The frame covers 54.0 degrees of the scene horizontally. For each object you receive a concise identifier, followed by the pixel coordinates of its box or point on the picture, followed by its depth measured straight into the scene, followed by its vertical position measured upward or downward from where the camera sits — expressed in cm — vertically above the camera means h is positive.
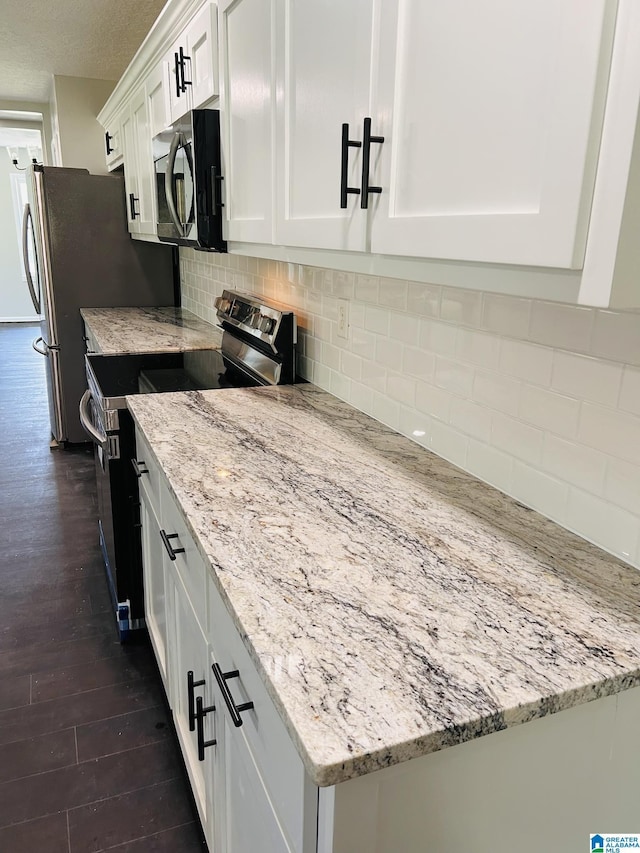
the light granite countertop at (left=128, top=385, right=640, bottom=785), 72 -50
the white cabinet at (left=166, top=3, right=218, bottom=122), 190 +56
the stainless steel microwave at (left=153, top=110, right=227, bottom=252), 198 +21
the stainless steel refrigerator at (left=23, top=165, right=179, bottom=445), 396 -17
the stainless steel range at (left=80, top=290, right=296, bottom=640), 211 -50
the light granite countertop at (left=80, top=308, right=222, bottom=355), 292 -46
